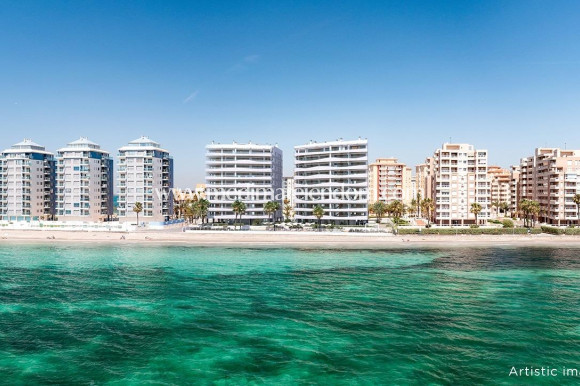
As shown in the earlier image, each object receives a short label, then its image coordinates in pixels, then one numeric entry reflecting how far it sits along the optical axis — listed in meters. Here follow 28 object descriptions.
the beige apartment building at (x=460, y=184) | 129.38
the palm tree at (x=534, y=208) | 119.69
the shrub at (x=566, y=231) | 105.12
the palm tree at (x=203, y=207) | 123.88
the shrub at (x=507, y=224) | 113.28
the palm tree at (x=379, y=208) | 141.88
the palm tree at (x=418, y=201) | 134.75
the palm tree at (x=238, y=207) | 118.75
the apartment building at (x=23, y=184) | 136.12
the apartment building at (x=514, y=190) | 172.41
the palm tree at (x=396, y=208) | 141.31
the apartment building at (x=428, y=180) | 165.12
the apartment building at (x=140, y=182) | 130.88
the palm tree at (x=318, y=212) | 115.31
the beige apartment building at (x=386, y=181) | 184.88
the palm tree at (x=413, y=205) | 145.62
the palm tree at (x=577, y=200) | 117.78
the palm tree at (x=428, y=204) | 124.80
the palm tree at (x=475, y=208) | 117.88
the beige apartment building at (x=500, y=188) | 182.75
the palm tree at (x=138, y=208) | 122.69
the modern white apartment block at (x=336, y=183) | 124.44
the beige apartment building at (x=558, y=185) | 130.25
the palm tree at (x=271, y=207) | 120.50
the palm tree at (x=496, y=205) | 167.44
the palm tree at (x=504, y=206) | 157.75
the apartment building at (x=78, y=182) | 131.50
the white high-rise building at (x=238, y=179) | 134.25
